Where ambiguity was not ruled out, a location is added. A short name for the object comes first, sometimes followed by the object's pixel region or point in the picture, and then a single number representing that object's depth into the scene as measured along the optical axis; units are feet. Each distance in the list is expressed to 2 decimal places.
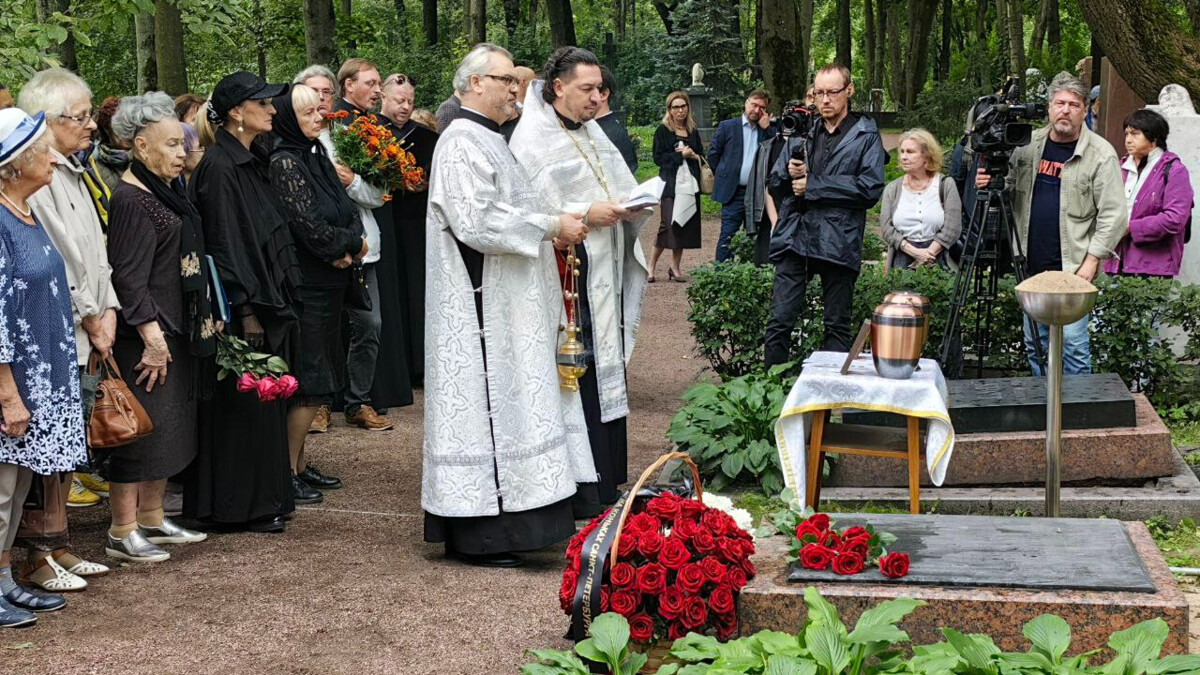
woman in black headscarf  22.58
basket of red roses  14.40
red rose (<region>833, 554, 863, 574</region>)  14.80
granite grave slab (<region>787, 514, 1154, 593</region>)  14.52
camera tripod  26.58
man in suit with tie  45.47
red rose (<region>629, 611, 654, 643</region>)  14.44
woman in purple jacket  29.45
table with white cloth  18.93
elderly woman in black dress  19.45
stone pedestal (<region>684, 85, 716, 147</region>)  84.12
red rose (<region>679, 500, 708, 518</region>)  15.46
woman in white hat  16.55
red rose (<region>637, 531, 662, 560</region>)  14.82
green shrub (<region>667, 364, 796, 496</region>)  24.22
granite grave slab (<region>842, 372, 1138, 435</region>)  22.66
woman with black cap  21.31
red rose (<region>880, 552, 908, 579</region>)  14.60
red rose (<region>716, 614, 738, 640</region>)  14.57
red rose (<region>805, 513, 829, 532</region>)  15.60
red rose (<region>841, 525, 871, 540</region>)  15.10
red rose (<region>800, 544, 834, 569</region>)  14.94
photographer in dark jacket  25.67
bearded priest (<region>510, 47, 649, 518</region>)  22.12
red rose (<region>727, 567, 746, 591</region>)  14.57
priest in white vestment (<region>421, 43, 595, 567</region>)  19.40
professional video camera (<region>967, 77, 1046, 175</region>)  26.13
